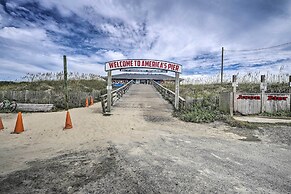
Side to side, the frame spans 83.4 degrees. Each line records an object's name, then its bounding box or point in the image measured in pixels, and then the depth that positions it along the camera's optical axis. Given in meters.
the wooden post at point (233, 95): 9.18
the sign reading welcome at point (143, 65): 10.82
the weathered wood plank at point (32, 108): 11.27
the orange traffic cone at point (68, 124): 6.81
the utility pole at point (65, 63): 8.75
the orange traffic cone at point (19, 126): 6.34
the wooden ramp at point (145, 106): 10.23
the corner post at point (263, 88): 9.70
